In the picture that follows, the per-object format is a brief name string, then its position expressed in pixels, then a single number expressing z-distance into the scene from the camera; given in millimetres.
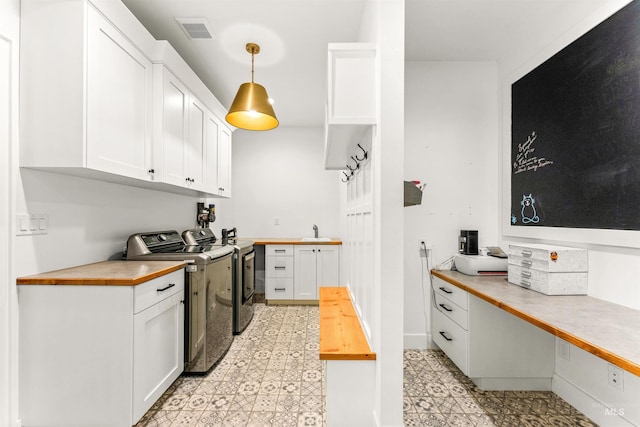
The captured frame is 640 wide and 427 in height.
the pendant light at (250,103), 2197
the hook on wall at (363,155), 1789
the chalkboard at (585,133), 1529
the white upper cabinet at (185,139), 2211
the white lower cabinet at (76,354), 1562
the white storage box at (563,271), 1775
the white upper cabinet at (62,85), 1540
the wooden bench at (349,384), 1502
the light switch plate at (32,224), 1579
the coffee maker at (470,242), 2557
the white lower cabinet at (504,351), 2043
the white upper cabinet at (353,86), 1509
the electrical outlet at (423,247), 2678
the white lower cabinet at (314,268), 4051
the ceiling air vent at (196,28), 2154
